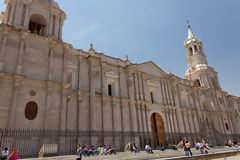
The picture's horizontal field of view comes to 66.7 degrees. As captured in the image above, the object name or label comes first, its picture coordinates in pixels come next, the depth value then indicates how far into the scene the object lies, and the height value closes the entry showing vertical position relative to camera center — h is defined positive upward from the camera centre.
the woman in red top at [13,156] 8.33 -0.44
